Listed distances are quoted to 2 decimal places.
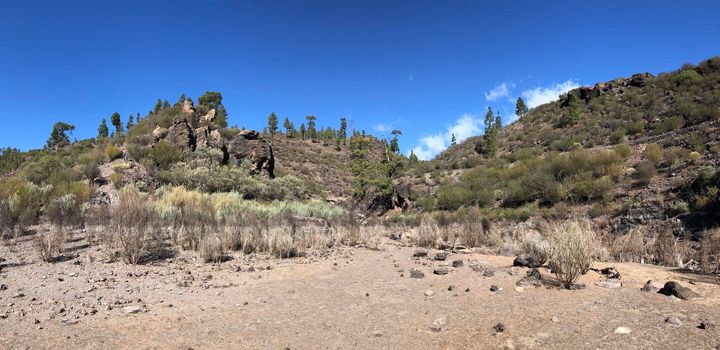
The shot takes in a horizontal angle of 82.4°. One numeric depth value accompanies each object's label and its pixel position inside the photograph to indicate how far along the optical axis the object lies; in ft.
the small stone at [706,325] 12.79
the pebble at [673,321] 13.29
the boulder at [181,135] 67.56
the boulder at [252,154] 77.36
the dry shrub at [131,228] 25.83
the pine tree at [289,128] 278.05
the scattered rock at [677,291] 16.21
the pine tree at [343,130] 293.29
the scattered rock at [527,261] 25.93
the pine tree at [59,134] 190.27
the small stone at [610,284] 19.16
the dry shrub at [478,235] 39.86
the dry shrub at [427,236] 42.57
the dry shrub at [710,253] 23.44
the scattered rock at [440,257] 31.42
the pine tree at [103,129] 199.01
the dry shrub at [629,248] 29.78
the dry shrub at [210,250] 28.50
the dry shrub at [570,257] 19.83
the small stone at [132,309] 16.69
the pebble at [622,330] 12.99
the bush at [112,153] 61.57
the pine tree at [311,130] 289.21
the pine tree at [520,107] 206.59
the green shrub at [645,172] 58.13
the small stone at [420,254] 33.99
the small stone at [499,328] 14.15
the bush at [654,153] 62.59
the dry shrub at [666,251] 26.29
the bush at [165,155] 61.82
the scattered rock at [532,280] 20.22
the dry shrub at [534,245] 26.20
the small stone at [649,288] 17.71
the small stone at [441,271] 25.43
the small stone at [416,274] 25.07
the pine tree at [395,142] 226.93
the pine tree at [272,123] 254.65
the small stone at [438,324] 15.18
